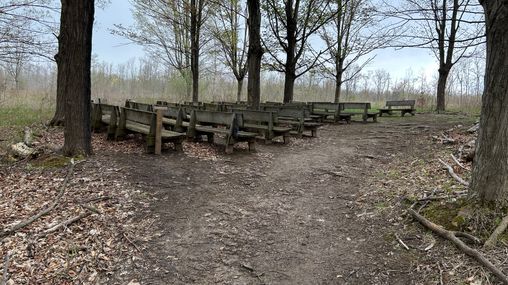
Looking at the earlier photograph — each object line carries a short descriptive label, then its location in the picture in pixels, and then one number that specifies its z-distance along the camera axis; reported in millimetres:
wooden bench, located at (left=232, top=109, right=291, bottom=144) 8531
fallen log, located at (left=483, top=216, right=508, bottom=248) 3002
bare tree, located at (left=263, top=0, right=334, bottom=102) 13812
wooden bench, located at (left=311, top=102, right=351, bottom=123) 13398
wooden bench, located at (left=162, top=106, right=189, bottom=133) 8094
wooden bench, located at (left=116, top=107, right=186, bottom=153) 6583
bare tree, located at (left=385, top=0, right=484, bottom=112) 17139
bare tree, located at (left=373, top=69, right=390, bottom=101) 32938
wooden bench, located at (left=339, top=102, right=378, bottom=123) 13814
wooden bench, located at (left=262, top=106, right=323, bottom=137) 9788
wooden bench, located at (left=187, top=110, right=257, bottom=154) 7270
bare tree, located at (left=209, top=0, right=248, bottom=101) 17703
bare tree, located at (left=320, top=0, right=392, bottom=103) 18594
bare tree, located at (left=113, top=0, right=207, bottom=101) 15484
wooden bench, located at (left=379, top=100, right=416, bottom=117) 16766
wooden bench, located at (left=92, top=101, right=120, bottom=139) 8673
